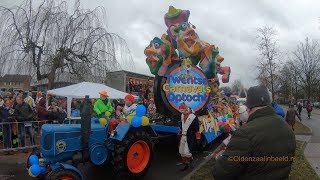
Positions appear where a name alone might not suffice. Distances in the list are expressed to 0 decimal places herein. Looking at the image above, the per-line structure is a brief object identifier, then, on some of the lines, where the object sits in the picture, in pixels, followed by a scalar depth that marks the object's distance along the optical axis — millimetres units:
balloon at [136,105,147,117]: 4536
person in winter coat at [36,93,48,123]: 7492
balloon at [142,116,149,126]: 4590
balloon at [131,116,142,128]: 4468
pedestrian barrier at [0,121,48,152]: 6479
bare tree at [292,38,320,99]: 31347
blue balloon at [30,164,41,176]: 3726
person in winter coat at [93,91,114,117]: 5476
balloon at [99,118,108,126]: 4714
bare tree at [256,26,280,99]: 14481
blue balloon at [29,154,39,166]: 3850
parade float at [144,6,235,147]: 6236
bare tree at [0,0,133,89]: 9635
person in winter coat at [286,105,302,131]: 9782
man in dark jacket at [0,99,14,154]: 6489
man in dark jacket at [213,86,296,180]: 1632
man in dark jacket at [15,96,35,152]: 6606
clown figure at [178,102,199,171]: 5182
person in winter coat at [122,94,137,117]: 5222
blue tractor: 3799
